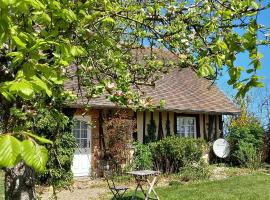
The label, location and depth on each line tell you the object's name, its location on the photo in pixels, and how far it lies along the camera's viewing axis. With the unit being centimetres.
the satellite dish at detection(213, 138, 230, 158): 2081
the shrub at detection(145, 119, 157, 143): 1922
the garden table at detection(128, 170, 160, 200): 1124
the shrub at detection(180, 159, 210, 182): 1600
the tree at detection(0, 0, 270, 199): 182
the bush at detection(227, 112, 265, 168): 1956
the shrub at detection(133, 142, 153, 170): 1759
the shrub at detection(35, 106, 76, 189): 1432
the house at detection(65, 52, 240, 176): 1758
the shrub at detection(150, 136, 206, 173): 1775
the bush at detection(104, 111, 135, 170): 1717
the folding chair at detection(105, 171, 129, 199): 1121
